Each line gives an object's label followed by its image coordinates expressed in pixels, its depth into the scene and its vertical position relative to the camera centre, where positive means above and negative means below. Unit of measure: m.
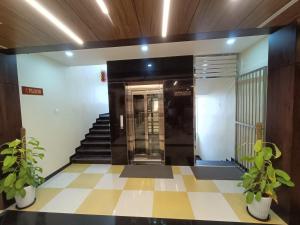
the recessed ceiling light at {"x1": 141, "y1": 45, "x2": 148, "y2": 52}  3.23 +1.20
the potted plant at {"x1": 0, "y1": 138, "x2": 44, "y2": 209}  2.31 -1.09
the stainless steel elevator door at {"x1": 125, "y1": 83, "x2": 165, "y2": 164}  4.32 -0.57
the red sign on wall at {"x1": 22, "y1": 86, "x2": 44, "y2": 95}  3.03 +0.33
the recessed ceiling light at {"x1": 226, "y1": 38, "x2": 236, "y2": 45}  3.00 +1.21
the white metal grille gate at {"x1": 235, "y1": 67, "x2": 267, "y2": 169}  3.14 -0.13
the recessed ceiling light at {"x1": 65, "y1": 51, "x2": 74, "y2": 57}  3.33 +1.15
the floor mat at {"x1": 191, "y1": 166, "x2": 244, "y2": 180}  3.41 -1.67
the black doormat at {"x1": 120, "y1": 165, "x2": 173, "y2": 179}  3.58 -1.67
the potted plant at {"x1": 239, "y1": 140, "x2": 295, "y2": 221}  1.98 -1.08
